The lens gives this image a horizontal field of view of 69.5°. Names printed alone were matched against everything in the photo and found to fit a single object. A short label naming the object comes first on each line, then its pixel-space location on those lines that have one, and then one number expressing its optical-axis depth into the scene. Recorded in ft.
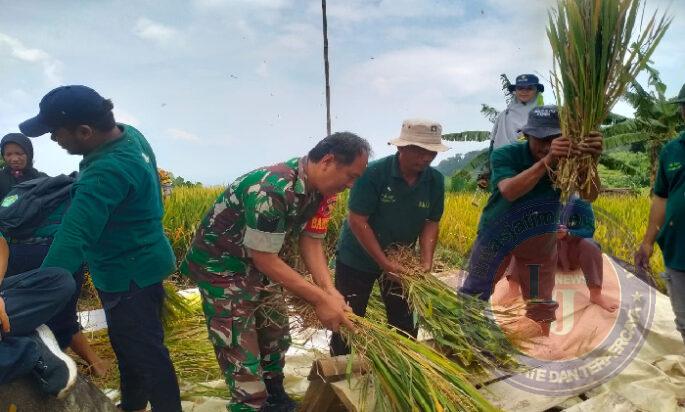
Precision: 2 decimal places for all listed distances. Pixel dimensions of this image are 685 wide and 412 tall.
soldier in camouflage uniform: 5.84
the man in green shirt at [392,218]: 8.32
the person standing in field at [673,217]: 8.23
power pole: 23.49
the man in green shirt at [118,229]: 5.93
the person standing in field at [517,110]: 14.96
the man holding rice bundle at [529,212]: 7.84
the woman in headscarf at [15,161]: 12.10
